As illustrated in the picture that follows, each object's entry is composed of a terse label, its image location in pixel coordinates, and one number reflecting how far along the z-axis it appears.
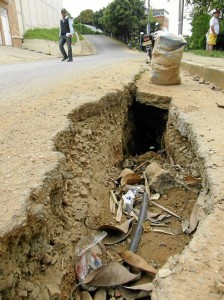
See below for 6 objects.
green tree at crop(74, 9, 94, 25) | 56.09
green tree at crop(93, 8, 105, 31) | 49.39
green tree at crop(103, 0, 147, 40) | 33.03
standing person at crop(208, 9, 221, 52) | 8.67
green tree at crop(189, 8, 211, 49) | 13.22
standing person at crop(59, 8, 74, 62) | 8.95
